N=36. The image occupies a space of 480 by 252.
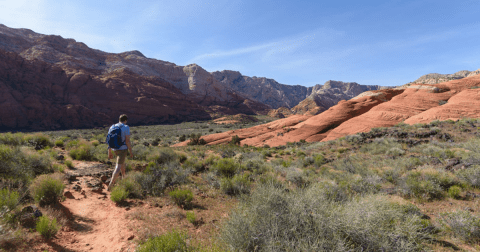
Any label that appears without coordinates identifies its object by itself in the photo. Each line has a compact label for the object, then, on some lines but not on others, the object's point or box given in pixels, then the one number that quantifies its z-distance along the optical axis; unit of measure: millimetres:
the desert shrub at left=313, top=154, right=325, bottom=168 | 9133
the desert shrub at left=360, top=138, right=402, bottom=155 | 10078
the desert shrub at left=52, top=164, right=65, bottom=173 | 5301
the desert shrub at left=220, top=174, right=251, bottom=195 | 5205
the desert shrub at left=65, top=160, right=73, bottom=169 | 6061
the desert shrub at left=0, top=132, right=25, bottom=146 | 7558
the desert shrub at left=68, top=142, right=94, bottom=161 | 7223
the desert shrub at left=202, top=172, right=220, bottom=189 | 5688
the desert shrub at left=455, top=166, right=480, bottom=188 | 4703
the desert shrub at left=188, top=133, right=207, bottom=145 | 21320
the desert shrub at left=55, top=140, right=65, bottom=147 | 9304
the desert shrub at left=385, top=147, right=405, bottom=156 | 9035
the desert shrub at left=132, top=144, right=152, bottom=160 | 8633
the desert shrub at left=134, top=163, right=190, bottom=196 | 4895
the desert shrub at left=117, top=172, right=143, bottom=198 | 4555
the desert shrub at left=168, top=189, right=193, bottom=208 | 4320
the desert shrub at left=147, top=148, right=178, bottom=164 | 8172
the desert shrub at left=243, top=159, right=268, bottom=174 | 7593
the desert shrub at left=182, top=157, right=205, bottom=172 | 7556
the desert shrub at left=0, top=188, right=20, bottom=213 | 2769
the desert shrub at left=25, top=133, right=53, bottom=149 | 8312
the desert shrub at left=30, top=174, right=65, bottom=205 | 3483
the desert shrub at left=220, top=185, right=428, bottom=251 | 2297
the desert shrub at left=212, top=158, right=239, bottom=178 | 6762
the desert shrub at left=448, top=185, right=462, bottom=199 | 4430
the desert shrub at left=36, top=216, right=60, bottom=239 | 2682
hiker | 4977
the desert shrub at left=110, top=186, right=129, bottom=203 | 4191
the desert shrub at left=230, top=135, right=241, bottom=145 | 21241
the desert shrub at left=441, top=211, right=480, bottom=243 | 2975
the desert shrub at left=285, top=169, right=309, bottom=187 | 6041
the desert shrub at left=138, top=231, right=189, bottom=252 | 2324
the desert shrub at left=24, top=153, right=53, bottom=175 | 4855
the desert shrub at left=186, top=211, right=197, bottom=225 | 3584
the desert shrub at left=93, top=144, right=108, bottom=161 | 7422
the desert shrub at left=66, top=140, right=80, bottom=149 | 8570
